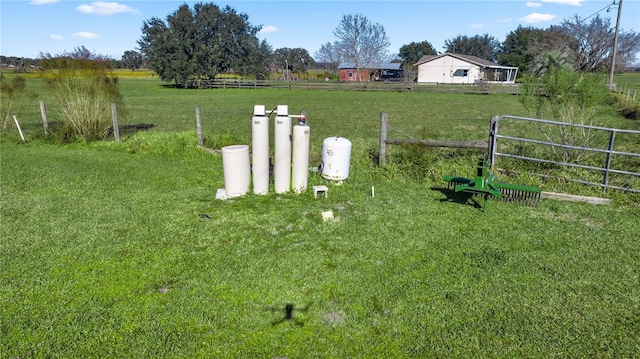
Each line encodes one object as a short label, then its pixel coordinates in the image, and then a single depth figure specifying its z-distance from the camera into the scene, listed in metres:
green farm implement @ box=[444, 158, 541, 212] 5.91
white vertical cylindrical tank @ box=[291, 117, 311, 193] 6.59
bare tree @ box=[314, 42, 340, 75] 94.70
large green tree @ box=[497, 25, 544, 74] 67.38
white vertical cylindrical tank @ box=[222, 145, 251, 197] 6.46
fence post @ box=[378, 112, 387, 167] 8.16
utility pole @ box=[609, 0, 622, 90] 25.11
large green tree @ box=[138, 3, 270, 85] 41.38
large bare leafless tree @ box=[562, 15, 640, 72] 44.56
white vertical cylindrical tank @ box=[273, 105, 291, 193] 6.49
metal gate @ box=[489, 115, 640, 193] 6.68
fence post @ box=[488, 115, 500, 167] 7.25
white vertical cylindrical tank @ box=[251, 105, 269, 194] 6.46
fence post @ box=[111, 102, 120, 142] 11.17
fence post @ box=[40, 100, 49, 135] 11.68
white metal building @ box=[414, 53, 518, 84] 56.22
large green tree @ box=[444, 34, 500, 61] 97.62
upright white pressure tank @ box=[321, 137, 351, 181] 7.20
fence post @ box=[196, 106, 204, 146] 10.32
